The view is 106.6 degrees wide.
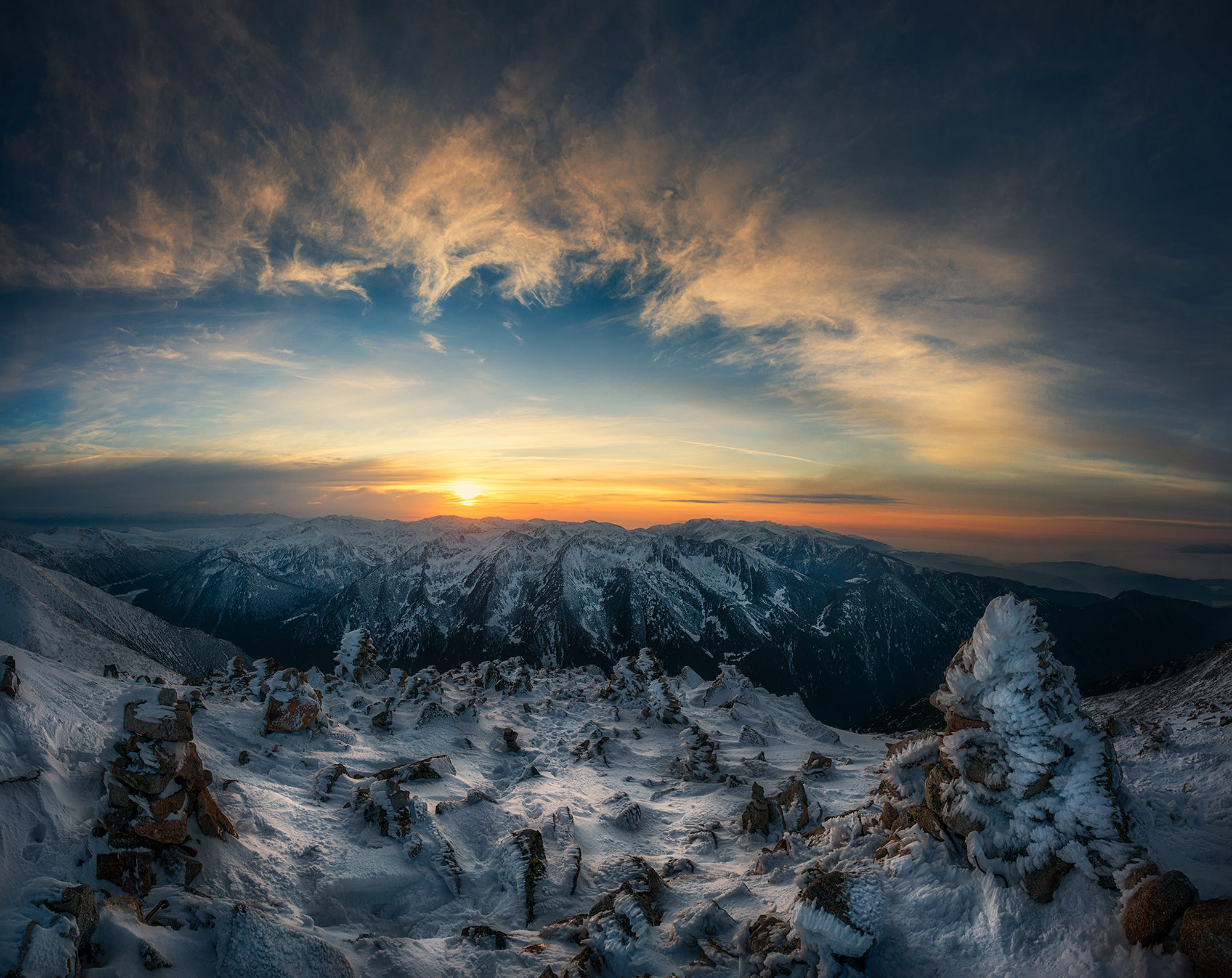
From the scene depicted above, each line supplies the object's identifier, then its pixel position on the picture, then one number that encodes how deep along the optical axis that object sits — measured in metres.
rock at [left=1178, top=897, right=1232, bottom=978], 6.68
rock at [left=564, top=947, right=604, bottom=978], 10.87
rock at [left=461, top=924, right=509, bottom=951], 12.46
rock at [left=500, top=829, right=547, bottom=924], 15.95
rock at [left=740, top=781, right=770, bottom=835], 20.38
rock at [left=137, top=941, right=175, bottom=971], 8.63
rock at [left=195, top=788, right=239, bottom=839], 13.34
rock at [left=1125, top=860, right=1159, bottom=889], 8.30
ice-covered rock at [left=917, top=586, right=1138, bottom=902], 9.57
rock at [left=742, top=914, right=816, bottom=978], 9.82
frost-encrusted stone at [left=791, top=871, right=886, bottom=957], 9.47
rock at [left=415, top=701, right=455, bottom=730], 35.06
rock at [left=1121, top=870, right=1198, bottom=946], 7.52
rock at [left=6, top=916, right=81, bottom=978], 7.16
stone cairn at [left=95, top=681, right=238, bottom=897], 11.05
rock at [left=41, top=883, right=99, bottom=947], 8.23
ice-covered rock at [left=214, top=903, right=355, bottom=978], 9.60
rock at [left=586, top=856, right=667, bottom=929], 13.12
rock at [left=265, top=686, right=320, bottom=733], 24.89
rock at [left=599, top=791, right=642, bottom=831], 22.58
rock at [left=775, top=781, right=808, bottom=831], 19.75
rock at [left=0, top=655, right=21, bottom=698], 12.07
